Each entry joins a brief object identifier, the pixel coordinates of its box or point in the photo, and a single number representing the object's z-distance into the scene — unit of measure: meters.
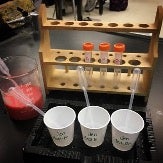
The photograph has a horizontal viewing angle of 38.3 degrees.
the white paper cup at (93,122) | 0.56
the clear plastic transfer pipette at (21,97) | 0.65
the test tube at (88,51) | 0.74
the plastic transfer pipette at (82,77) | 0.64
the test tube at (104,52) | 0.73
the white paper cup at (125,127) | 0.55
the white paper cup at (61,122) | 0.57
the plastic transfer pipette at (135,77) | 0.63
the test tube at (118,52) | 0.73
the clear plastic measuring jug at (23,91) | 0.70
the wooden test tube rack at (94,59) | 0.72
